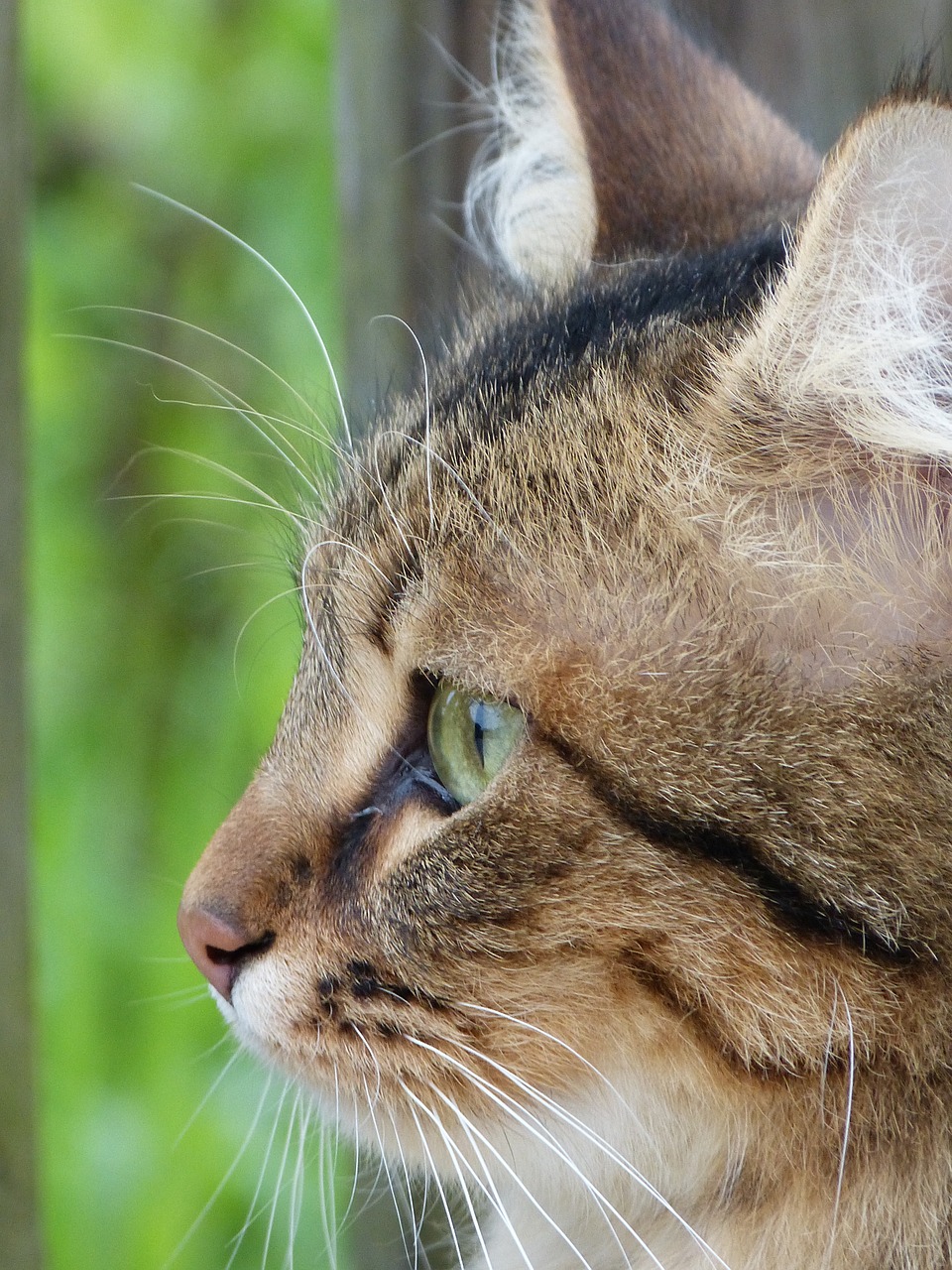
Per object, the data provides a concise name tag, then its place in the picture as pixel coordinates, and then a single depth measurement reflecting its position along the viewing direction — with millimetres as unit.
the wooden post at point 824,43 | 1520
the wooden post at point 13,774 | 1427
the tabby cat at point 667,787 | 1416
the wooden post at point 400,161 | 1503
